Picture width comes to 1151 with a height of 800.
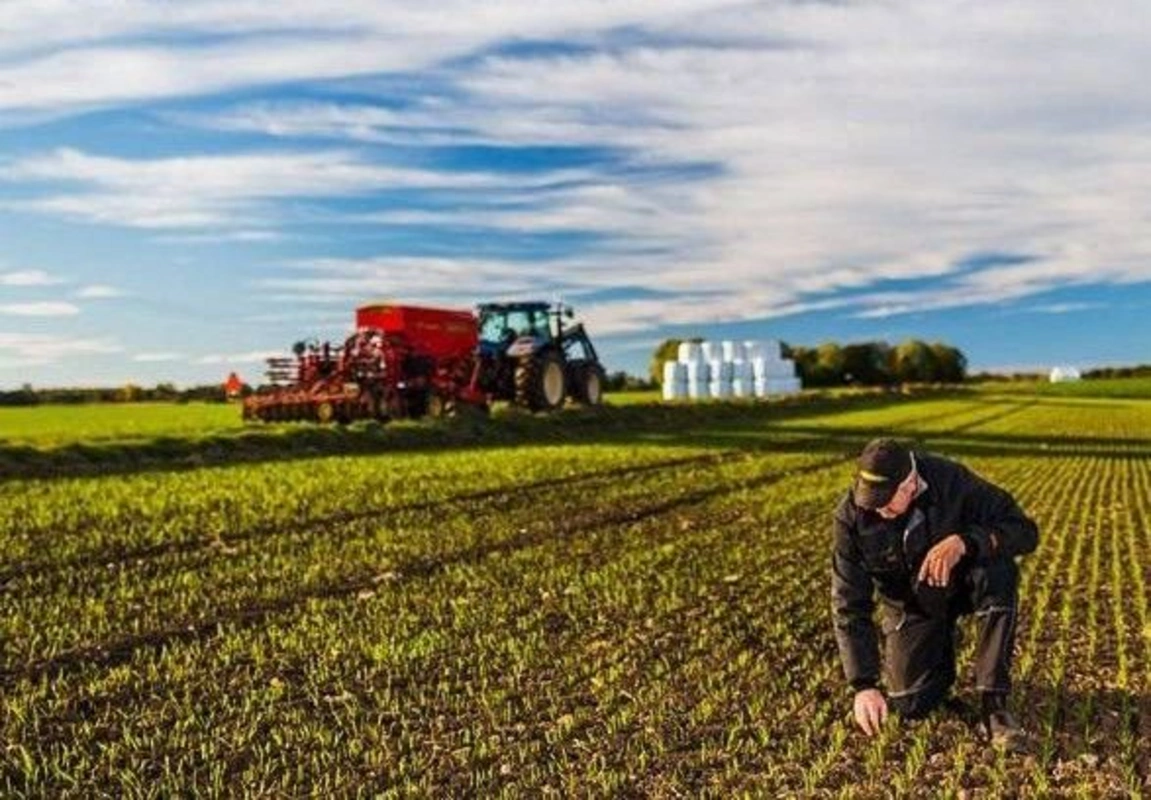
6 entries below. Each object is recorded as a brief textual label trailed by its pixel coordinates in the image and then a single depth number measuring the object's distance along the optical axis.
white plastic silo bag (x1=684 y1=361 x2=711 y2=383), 75.44
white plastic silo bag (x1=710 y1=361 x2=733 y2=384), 76.25
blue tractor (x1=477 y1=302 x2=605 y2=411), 34.69
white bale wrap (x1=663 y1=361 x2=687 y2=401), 74.06
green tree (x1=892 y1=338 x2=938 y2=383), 105.25
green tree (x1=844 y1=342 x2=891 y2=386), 100.75
